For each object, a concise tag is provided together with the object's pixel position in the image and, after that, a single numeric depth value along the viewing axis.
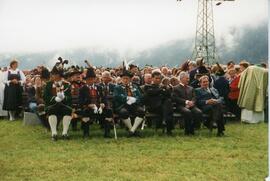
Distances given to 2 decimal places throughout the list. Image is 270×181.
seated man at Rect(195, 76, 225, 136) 9.03
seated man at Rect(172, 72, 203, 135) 9.10
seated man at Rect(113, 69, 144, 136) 8.96
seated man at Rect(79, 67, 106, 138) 8.78
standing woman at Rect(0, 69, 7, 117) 12.36
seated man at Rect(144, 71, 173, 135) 9.05
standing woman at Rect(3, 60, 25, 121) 11.87
